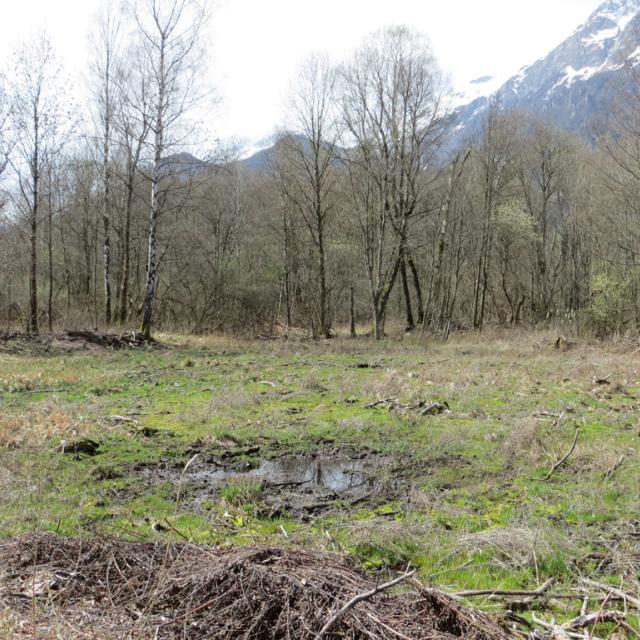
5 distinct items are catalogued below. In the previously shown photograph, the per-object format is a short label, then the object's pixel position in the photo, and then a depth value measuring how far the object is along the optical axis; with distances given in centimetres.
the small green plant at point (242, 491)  554
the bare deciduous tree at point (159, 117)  2055
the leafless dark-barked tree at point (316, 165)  2684
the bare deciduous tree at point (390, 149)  2547
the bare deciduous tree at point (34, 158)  2100
